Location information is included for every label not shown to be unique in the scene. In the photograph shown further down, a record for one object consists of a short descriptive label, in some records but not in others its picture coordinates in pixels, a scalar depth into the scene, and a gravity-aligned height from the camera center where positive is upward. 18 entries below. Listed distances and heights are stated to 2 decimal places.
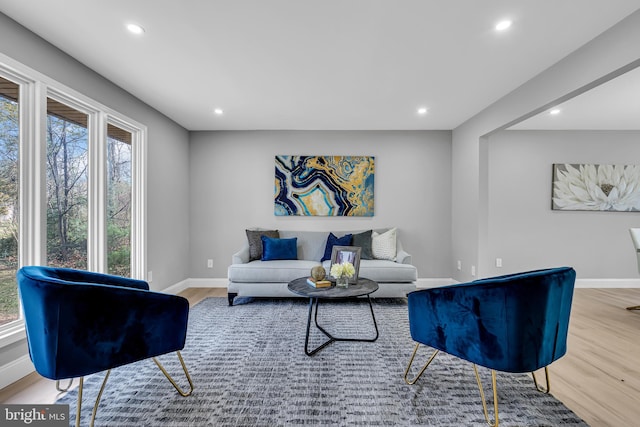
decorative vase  2.53 -0.58
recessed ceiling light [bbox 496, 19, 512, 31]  1.93 +1.24
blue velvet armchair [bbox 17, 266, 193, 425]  1.33 -0.53
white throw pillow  4.07 -0.44
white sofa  3.56 -0.76
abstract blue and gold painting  4.49 +0.42
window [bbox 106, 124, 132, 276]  3.00 +0.15
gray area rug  1.59 -1.09
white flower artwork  4.41 +0.38
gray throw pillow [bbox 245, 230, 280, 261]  4.04 -0.39
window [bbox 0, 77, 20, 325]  1.97 +0.11
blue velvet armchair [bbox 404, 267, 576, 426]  1.45 -0.55
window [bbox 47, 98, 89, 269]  2.34 +0.24
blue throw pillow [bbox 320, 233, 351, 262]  4.06 -0.39
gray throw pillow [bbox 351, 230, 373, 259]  4.07 -0.39
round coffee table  2.33 -0.63
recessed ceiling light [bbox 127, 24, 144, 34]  2.00 +1.27
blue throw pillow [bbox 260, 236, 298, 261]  3.97 -0.47
